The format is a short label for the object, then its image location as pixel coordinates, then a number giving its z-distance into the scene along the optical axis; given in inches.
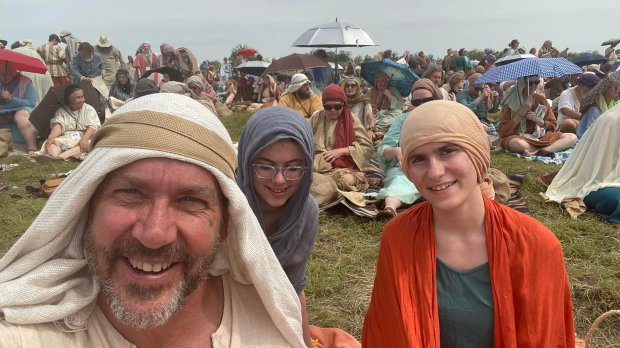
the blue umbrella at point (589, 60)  611.7
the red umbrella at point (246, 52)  863.1
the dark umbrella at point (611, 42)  710.5
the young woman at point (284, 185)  105.6
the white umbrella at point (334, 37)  472.1
